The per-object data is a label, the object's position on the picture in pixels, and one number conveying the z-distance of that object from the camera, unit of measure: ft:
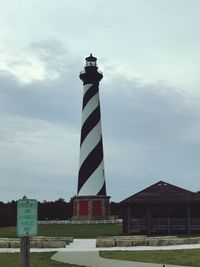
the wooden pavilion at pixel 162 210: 103.35
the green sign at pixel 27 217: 24.38
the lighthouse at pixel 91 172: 173.17
